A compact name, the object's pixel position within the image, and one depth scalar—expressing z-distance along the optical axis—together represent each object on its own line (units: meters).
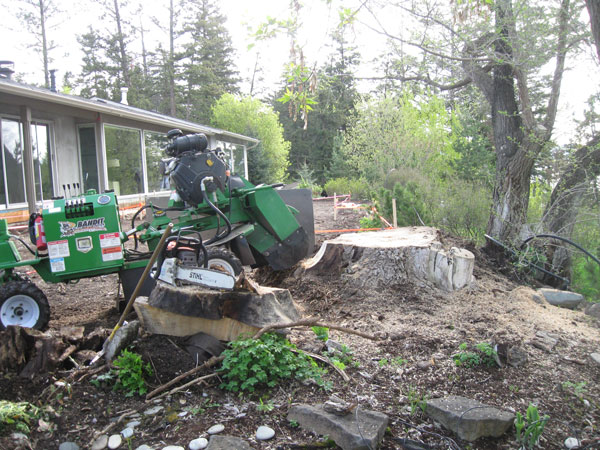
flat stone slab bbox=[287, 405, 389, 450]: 2.61
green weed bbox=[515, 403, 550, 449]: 2.67
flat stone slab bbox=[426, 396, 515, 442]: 2.77
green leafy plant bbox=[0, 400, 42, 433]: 2.75
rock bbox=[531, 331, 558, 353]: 4.05
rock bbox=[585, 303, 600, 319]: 5.23
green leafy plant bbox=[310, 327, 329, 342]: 4.01
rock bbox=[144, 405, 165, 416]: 3.01
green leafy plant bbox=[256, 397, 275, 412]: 3.01
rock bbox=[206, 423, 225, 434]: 2.81
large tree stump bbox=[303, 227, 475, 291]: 5.57
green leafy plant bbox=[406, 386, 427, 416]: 3.02
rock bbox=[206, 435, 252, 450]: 2.63
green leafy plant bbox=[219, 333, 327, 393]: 3.25
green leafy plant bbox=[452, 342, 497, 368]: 3.59
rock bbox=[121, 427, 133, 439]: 2.78
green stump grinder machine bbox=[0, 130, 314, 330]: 4.46
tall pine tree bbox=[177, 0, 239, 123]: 38.03
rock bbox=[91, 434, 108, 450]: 2.71
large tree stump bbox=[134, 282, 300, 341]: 3.63
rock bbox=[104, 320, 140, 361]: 3.51
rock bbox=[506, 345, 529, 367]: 3.62
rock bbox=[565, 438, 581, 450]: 2.77
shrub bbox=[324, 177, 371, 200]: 21.22
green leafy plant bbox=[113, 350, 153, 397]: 3.25
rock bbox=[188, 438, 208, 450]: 2.66
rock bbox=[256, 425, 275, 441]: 2.75
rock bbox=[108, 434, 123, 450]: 2.71
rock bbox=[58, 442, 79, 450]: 2.71
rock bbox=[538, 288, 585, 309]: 5.82
